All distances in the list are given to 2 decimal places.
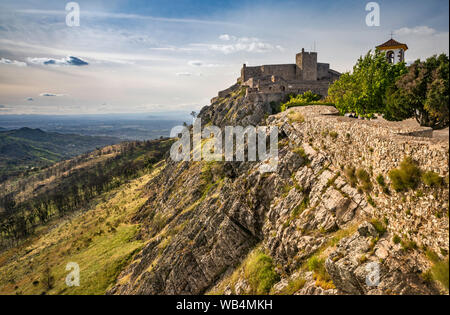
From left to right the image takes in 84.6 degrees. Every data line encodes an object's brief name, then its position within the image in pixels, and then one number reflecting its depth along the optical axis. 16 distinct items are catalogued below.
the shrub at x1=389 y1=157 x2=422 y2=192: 15.15
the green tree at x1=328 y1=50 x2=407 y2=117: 31.95
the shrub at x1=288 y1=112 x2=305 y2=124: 35.74
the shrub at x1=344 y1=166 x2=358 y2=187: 21.50
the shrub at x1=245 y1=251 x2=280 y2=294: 24.77
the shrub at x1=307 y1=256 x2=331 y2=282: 18.58
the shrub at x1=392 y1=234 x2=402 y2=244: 15.73
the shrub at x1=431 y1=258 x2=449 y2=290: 12.19
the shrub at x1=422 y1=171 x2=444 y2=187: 13.46
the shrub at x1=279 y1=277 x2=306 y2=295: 20.19
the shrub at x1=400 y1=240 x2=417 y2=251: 14.73
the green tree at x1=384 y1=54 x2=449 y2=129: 19.97
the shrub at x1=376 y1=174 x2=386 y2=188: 18.07
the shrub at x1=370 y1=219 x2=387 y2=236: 17.25
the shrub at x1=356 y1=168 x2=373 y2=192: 19.75
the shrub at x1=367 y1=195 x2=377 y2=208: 19.03
